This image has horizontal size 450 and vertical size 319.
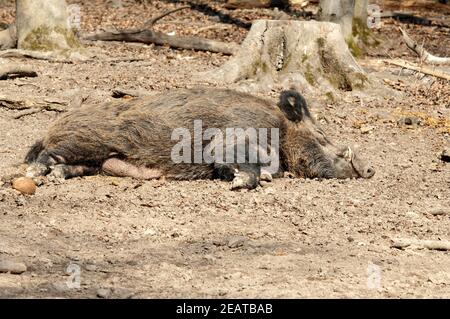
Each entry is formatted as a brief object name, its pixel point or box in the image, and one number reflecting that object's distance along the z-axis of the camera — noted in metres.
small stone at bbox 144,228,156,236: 11.41
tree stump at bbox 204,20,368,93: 20.27
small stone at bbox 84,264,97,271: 9.91
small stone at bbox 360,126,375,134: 17.98
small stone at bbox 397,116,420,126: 18.62
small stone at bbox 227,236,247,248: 11.03
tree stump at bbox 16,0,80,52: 22.72
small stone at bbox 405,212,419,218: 12.73
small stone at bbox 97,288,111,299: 9.00
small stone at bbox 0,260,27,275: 9.58
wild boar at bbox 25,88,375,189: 14.09
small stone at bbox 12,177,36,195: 12.81
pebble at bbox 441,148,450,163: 16.12
